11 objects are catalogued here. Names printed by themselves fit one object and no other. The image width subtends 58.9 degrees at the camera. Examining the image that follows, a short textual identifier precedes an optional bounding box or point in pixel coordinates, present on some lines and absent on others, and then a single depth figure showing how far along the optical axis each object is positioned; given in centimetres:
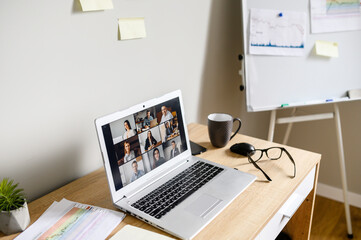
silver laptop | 85
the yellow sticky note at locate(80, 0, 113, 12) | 95
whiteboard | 152
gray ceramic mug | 119
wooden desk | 82
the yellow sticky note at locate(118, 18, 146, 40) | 109
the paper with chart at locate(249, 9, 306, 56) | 146
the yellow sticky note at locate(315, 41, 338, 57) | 150
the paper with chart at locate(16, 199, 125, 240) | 80
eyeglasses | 112
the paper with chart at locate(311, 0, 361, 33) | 145
